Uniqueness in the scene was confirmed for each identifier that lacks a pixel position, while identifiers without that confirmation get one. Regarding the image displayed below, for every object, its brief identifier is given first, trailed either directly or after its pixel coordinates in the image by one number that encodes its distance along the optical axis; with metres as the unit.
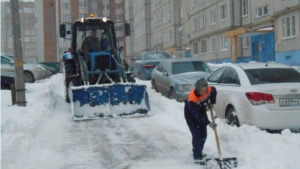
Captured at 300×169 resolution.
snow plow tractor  11.46
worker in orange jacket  6.59
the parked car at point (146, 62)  22.20
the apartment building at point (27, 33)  121.63
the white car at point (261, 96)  7.70
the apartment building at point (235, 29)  26.88
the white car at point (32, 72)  21.98
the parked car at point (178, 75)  13.48
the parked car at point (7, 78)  19.69
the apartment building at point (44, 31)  84.81
